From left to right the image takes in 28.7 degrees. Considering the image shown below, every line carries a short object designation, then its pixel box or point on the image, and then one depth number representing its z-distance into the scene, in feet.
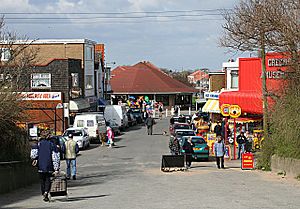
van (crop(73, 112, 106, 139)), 141.38
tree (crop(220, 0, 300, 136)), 77.05
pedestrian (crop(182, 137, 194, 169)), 83.65
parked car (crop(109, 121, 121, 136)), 171.42
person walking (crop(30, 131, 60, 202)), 43.70
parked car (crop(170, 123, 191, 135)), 146.74
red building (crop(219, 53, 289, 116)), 99.66
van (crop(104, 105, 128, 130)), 177.99
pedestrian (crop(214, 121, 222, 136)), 117.98
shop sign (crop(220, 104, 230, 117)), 99.81
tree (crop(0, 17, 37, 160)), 54.85
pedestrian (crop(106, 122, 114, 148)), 131.34
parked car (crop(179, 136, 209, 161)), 101.04
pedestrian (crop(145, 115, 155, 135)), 167.85
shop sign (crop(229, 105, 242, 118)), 98.17
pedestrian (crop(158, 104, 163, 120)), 267.33
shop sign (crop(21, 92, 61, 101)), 163.14
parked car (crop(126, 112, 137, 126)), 211.10
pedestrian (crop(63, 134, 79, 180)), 65.46
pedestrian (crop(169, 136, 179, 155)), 88.96
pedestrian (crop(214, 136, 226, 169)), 83.10
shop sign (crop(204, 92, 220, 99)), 171.94
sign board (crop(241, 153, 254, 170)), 82.28
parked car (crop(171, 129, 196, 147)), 121.21
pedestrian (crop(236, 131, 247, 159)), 98.51
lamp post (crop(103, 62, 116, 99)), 248.73
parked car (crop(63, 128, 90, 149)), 124.77
